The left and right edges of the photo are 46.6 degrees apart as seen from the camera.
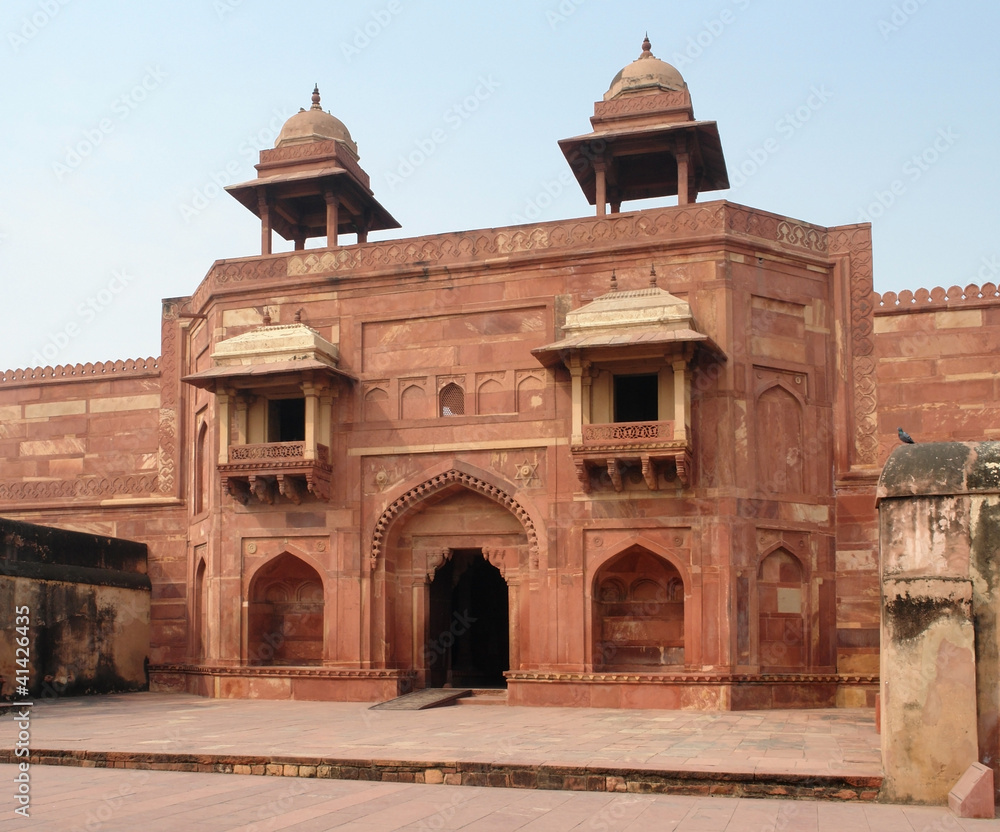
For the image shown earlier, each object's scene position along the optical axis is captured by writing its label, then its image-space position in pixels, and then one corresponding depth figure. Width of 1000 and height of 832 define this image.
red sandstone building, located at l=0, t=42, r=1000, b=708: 14.43
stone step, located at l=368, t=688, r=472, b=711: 13.98
